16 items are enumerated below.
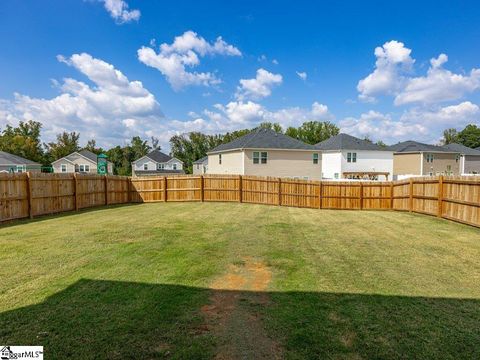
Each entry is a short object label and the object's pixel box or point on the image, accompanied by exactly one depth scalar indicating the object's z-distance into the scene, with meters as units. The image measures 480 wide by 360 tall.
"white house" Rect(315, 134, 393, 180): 33.72
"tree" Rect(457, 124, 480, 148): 69.25
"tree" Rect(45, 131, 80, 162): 59.72
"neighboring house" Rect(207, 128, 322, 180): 25.44
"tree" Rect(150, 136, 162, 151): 81.95
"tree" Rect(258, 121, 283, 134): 68.62
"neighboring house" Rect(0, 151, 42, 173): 36.12
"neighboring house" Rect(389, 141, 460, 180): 38.09
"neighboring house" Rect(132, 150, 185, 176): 52.53
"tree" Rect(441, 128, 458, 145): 76.81
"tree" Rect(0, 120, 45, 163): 51.84
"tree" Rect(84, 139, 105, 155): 69.49
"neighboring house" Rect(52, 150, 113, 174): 46.62
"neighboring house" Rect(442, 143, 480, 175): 42.09
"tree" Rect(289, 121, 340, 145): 66.56
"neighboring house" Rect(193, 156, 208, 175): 51.29
